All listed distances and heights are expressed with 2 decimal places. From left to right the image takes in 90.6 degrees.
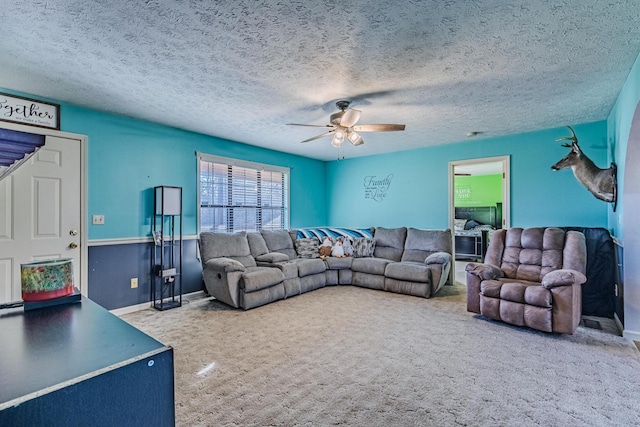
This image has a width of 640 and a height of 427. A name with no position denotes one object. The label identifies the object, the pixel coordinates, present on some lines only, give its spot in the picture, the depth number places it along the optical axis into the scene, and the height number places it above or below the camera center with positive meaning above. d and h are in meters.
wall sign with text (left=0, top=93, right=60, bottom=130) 3.09 +1.00
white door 3.12 -0.01
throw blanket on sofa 5.71 -0.40
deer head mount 3.44 +0.43
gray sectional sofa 3.99 -0.80
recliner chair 3.02 -0.72
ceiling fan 3.24 +0.92
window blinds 4.87 +0.26
